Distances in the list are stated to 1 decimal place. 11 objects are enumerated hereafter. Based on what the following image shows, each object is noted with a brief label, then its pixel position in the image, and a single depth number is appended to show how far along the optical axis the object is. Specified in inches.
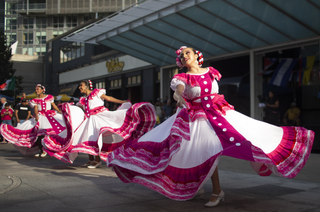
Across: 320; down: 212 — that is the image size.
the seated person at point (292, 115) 450.1
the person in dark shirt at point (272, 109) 418.6
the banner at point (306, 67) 462.6
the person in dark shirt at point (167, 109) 570.0
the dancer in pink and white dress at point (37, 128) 333.4
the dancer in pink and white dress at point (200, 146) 130.2
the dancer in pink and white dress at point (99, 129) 251.0
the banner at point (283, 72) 487.8
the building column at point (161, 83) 701.2
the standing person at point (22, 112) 512.1
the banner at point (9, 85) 714.8
